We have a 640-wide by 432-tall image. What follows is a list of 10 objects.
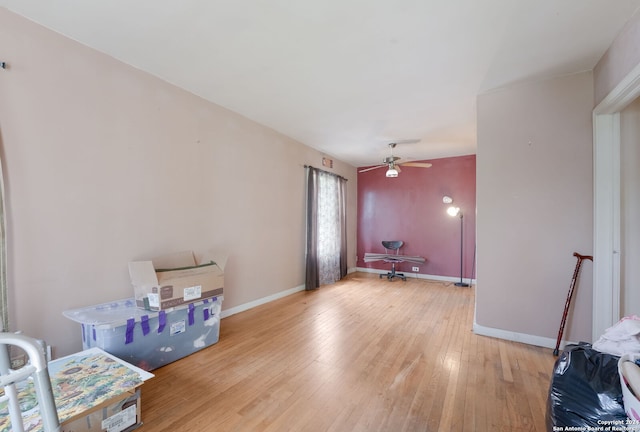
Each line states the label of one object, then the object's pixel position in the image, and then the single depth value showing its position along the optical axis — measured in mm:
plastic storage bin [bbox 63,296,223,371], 2002
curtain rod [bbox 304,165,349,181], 4924
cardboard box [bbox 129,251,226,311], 2260
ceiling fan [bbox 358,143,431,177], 4750
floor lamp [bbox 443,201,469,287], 5316
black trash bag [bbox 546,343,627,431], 1156
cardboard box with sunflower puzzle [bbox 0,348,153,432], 1337
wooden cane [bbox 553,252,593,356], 2471
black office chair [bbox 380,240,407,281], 5816
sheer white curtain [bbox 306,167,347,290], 4867
